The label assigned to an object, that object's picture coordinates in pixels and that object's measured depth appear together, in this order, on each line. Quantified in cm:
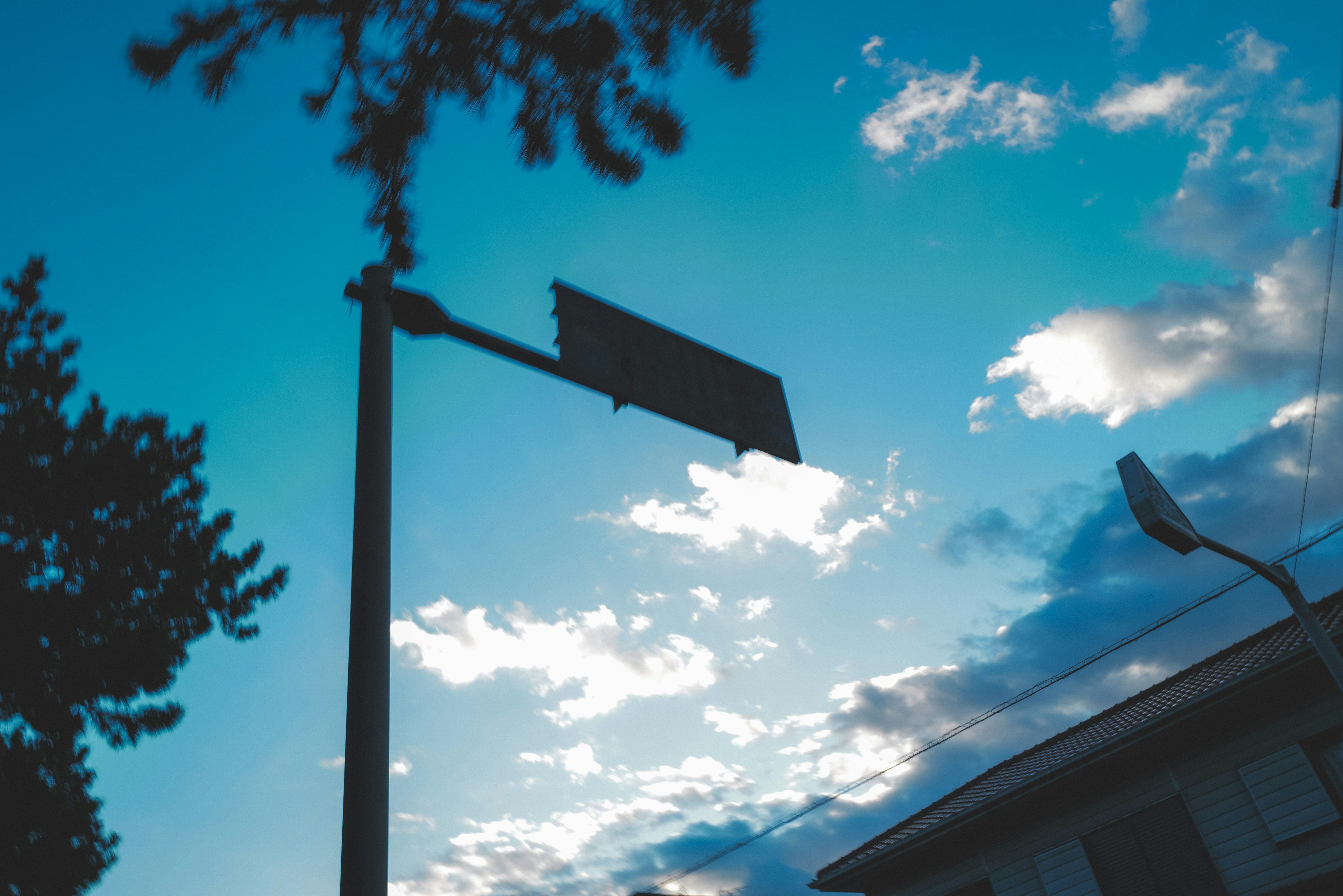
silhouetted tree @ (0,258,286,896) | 1164
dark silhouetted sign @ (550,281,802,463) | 408
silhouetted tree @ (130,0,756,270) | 466
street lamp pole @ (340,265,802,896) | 245
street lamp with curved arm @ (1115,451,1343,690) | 778
